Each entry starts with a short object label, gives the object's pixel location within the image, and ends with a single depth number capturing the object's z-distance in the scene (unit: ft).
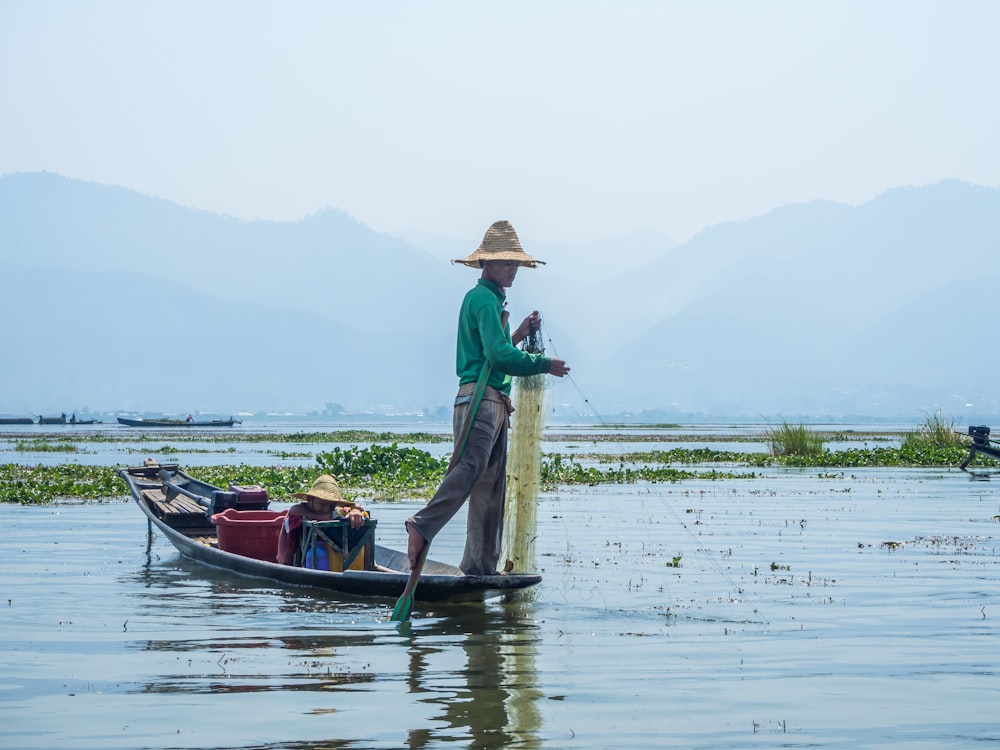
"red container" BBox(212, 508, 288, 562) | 44.37
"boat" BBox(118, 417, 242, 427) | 313.94
